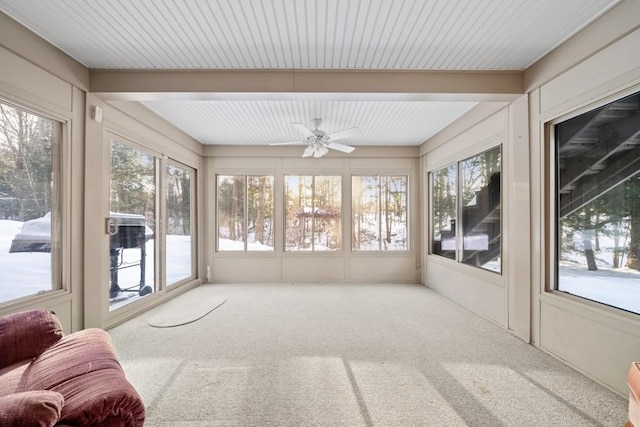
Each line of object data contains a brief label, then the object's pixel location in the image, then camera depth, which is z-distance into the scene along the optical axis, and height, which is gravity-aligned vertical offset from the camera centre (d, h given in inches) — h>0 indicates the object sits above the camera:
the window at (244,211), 238.8 +4.0
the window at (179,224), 190.7 -5.5
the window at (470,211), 151.0 +2.4
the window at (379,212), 241.6 +2.9
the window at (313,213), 240.7 +2.3
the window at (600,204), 87.6 +3.6
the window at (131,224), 143.2 -4.4
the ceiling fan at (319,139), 157.4 +44.5
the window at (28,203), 95.7 +4.7
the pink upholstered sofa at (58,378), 45.8 -32.4
